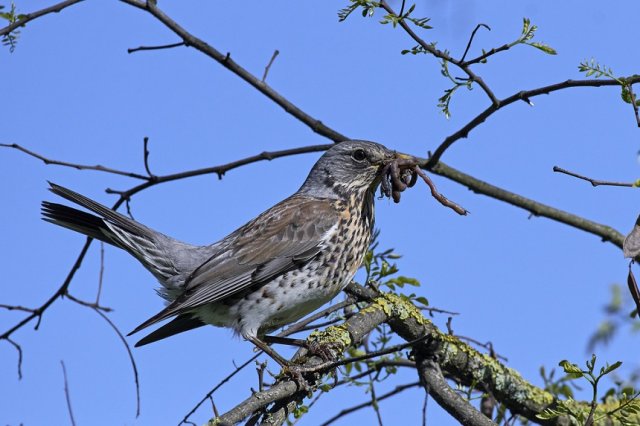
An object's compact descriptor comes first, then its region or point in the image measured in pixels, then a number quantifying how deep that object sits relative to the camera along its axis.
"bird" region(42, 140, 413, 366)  10.81
